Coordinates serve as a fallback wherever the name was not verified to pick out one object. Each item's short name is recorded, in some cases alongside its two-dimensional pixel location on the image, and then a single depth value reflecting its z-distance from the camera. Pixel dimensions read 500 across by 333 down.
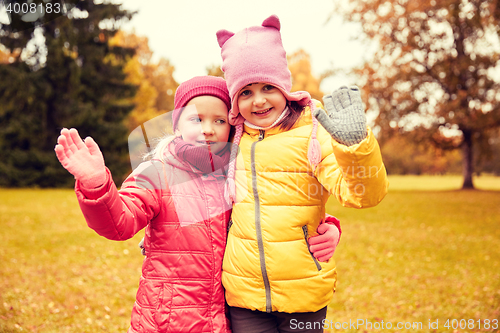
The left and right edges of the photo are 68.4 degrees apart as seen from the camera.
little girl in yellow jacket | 1.62
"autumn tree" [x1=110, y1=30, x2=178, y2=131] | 18.72
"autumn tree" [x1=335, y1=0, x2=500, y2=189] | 16.86
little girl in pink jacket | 1.60
